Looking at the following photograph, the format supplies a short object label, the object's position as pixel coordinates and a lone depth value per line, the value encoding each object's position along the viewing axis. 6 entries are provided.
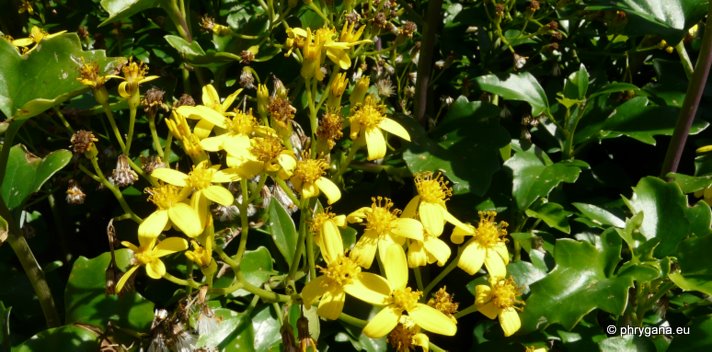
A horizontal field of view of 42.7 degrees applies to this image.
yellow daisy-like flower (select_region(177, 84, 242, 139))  0.23
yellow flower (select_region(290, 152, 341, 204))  0.21
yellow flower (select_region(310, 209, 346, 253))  0.22
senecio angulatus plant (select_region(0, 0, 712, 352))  0.22
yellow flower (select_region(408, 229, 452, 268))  0.22
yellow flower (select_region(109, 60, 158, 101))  0.23
